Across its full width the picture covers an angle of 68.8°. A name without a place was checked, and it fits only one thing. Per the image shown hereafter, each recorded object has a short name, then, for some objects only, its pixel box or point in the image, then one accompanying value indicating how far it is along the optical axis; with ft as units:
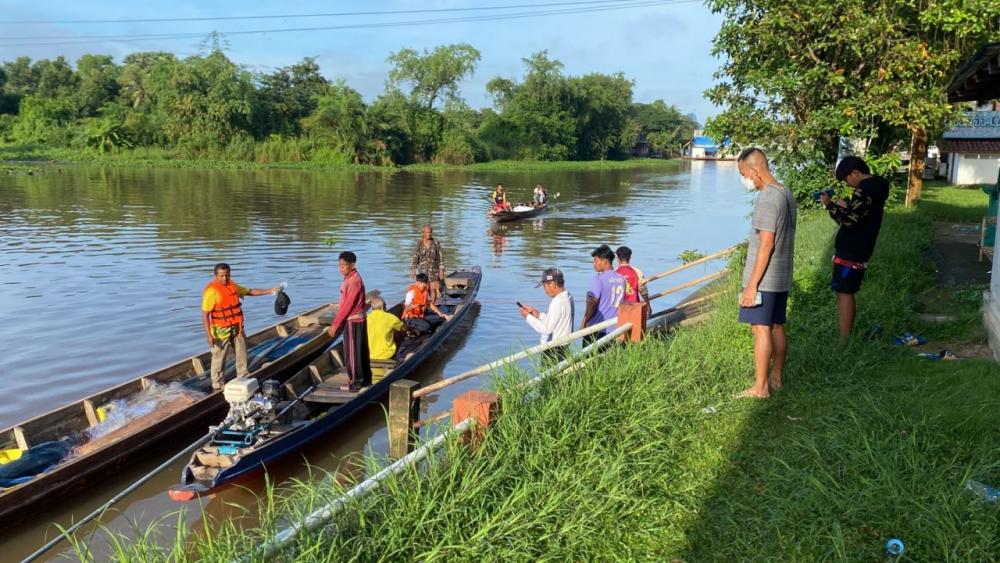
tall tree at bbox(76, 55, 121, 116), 239.91
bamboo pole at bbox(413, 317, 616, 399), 18.86
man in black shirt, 21.94
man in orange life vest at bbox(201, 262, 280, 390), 29.17
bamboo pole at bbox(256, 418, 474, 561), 11.04
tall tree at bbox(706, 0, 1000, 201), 47.80
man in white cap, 25.39
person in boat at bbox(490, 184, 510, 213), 93.56
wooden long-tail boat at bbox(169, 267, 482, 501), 21.72
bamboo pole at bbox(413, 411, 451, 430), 17.51
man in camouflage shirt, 44.68
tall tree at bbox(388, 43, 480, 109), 241.76
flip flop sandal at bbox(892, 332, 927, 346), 25.09
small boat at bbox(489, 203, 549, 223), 91.61
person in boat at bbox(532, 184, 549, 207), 102.23
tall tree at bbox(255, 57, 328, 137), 214.90
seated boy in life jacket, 38.29
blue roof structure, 411.75
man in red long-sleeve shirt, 27.30
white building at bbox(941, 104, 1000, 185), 100.63
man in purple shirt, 26.86
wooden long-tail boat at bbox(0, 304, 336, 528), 21.33
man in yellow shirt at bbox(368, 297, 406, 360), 31.09
